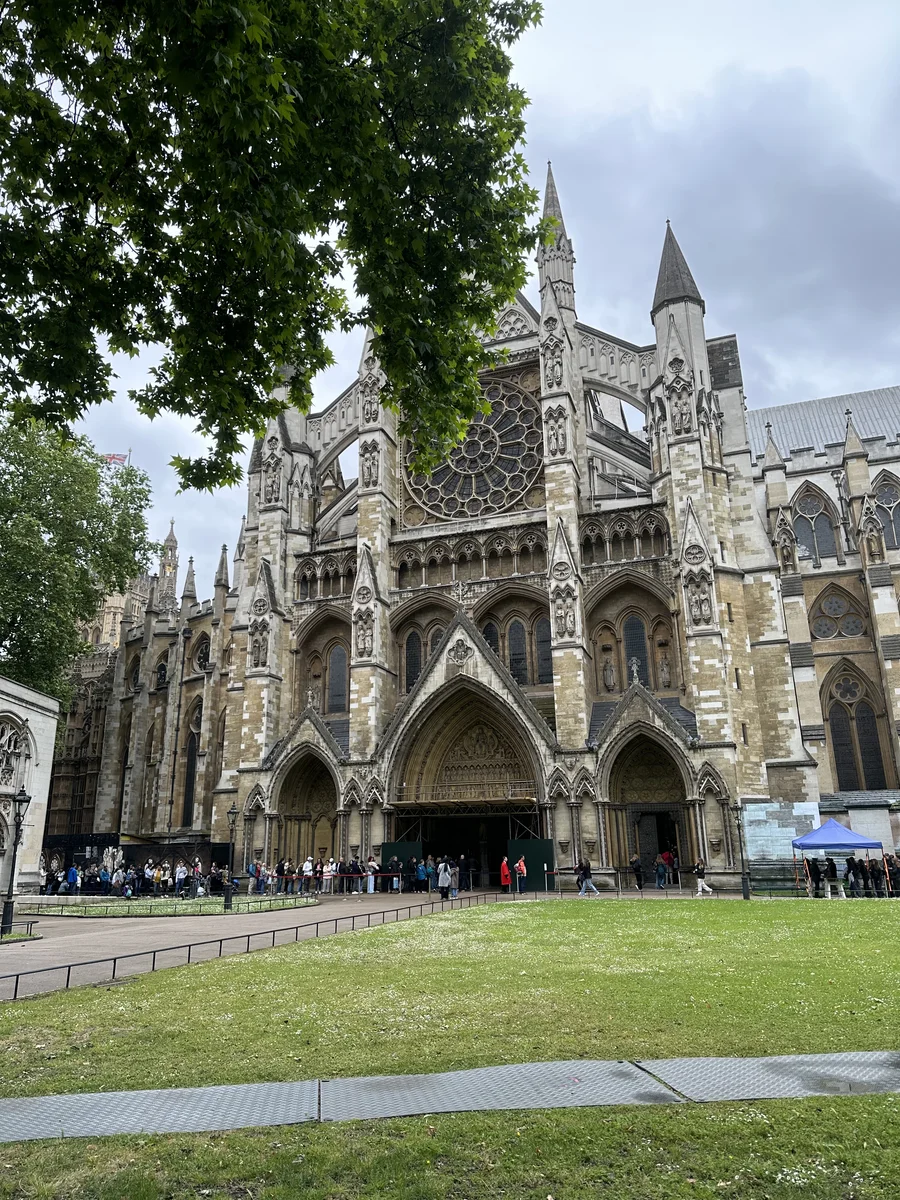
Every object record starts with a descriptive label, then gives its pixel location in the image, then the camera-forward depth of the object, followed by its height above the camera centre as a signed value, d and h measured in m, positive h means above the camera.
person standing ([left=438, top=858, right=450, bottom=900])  25.25 -0.64
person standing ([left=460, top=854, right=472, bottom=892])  31.20 -0.65
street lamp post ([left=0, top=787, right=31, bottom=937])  17.17 -0.70
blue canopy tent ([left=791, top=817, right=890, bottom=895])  23.66 +0.23
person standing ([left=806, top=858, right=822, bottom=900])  25.08 -0.76
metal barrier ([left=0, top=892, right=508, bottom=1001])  11.47 -1.34
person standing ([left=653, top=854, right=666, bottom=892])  27.78 -0.67
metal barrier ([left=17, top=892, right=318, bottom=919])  22.80 -1.20
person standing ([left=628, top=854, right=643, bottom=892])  26.52 -0.47
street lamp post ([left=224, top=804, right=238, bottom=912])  31.38 +1.29
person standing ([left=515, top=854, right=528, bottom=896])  27.91 -0.55
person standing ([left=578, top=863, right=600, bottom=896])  26.48 -0.66
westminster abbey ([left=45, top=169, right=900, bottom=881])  29.22 +8.32
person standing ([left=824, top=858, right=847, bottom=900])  24.88 -0.81
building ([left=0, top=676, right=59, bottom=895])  28.27 +3.25
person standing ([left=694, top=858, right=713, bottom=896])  25.52 -0.66
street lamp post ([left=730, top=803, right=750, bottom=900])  23.59 +0.25
